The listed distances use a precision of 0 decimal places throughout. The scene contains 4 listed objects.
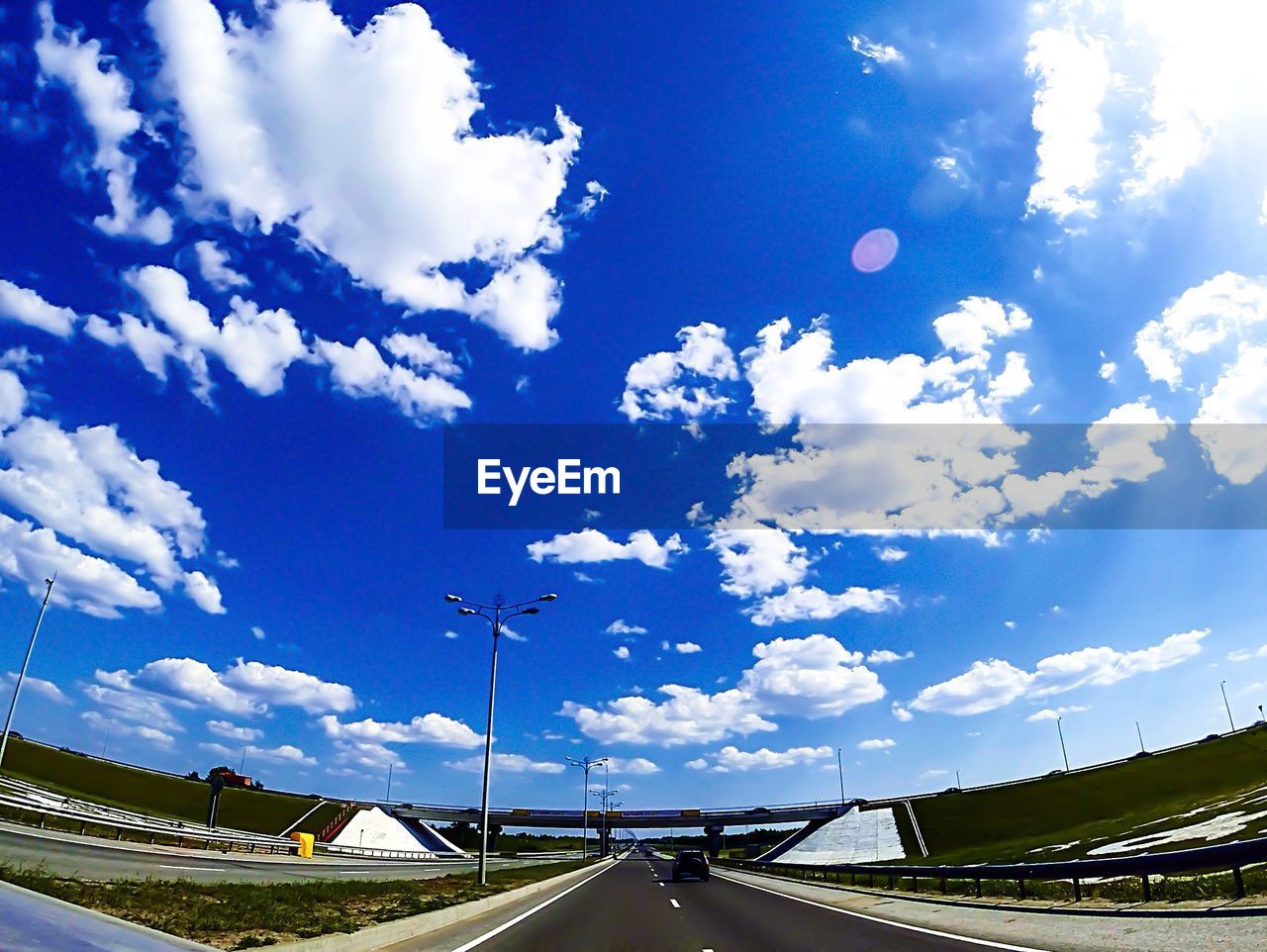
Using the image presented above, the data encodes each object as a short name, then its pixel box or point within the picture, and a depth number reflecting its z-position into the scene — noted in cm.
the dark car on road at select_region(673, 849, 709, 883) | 4238
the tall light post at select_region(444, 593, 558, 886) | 3006
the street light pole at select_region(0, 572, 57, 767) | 4995
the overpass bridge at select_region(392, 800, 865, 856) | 12950
